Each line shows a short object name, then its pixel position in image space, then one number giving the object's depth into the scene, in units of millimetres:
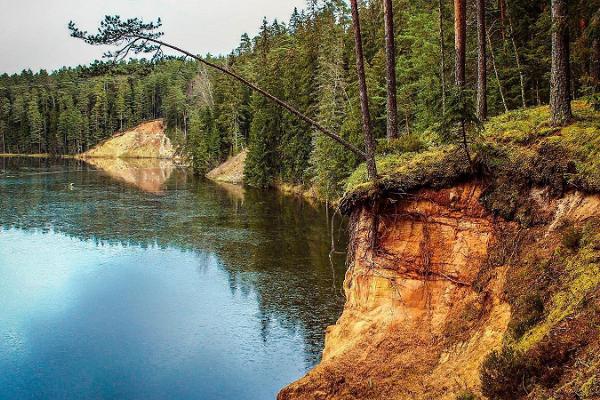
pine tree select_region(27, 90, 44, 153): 139000
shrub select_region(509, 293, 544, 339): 8477
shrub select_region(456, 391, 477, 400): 8582
